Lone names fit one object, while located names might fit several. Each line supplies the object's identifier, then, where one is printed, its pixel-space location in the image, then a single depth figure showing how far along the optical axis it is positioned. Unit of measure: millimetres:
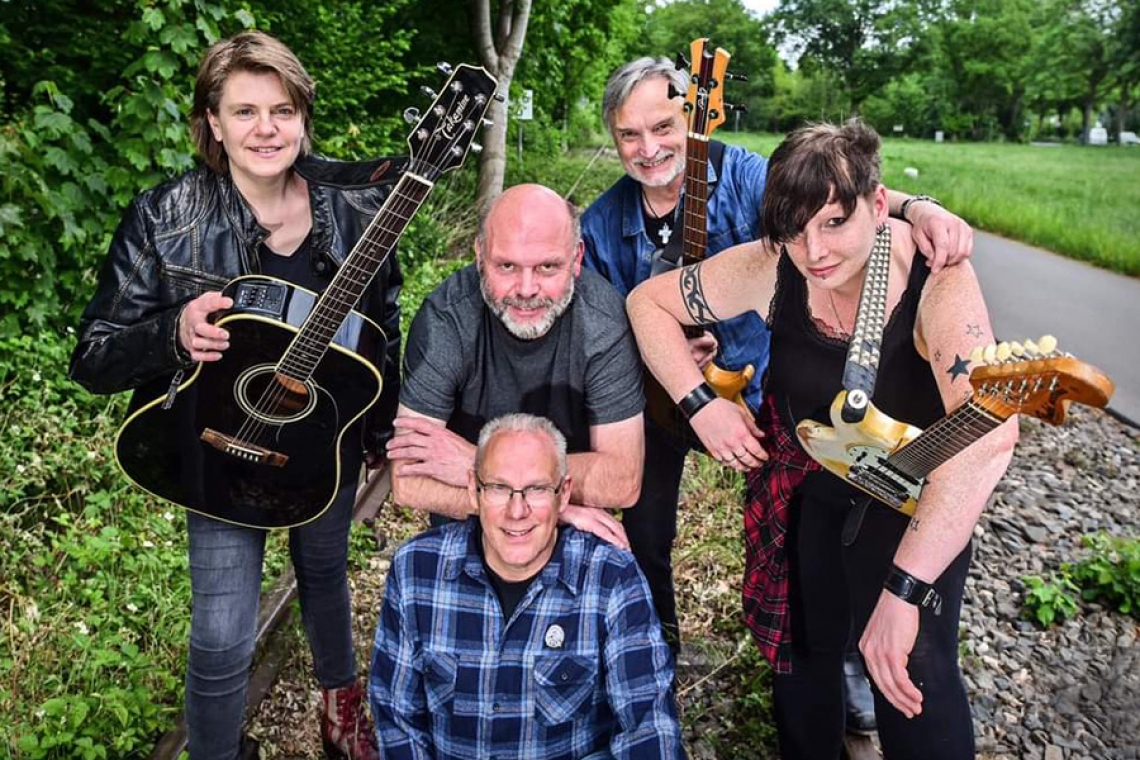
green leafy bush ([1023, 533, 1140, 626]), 4266
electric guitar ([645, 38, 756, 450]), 2836
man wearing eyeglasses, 2244
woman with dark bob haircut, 2029
